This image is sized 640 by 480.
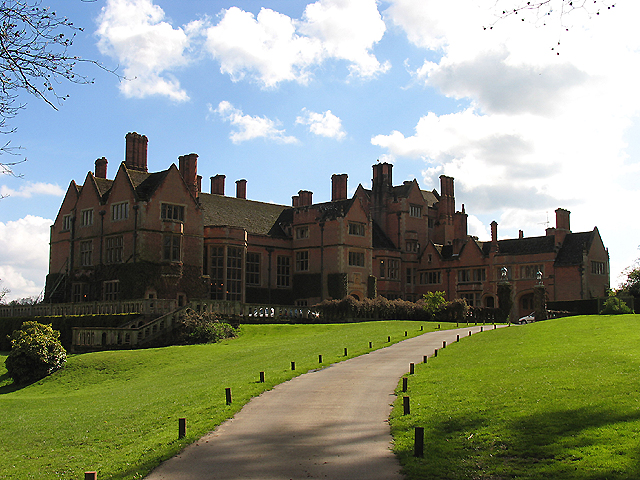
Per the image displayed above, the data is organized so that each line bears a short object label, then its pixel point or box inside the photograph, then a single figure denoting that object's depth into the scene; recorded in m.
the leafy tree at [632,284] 53.68
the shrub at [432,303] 49.16
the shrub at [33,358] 27.75
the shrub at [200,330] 34.44
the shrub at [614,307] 40.62
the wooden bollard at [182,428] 11.88
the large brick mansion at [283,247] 43.81
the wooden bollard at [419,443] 10.08
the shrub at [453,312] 50.22
